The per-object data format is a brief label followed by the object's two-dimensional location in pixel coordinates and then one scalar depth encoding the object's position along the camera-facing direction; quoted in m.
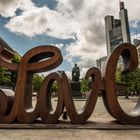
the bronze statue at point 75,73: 24.78
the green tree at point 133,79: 24.44
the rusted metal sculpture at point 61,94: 5.54
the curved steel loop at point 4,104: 5.73
